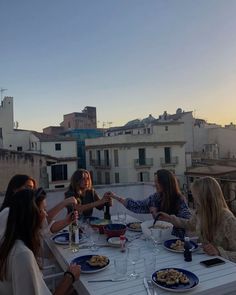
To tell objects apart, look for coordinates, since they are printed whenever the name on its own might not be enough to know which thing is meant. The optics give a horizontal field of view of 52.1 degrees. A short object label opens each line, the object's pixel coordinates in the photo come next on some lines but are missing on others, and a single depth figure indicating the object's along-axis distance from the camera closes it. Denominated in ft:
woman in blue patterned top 9.29
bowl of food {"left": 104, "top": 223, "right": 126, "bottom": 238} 7.93
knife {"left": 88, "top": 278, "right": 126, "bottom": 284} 5.46
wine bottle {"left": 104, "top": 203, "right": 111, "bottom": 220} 9.71
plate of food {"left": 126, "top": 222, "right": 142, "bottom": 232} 8.70
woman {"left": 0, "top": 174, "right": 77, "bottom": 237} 8.09
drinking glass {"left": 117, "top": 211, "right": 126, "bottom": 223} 9.95
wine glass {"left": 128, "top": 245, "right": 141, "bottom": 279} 6.21
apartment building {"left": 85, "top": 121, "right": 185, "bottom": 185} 70.77
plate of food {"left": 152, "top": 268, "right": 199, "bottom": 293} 5.01
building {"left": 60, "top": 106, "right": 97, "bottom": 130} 96.06
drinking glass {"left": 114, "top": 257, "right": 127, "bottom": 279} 5.64
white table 5.10
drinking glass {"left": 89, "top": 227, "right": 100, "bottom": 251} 7.34
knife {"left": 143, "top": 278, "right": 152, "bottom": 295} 4.98
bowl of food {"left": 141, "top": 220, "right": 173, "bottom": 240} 7.54
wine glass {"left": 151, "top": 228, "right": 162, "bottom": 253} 7.48
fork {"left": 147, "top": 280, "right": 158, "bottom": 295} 4.98
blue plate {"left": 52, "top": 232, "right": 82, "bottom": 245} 7.69
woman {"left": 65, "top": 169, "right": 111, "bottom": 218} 10.79
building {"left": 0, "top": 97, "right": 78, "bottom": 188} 63.97
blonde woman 7.10
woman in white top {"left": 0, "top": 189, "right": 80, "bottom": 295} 4.28
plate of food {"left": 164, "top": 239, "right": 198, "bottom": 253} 6.81
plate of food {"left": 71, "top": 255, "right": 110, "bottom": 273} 5.86
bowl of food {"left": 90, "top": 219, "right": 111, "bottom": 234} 8.52
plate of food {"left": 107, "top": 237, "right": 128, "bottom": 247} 7.33
